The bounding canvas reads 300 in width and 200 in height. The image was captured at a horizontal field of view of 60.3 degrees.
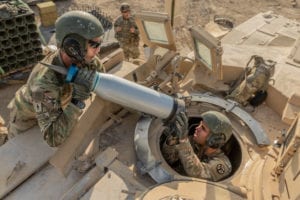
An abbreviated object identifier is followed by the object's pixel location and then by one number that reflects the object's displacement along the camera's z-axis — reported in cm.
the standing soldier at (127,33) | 770
